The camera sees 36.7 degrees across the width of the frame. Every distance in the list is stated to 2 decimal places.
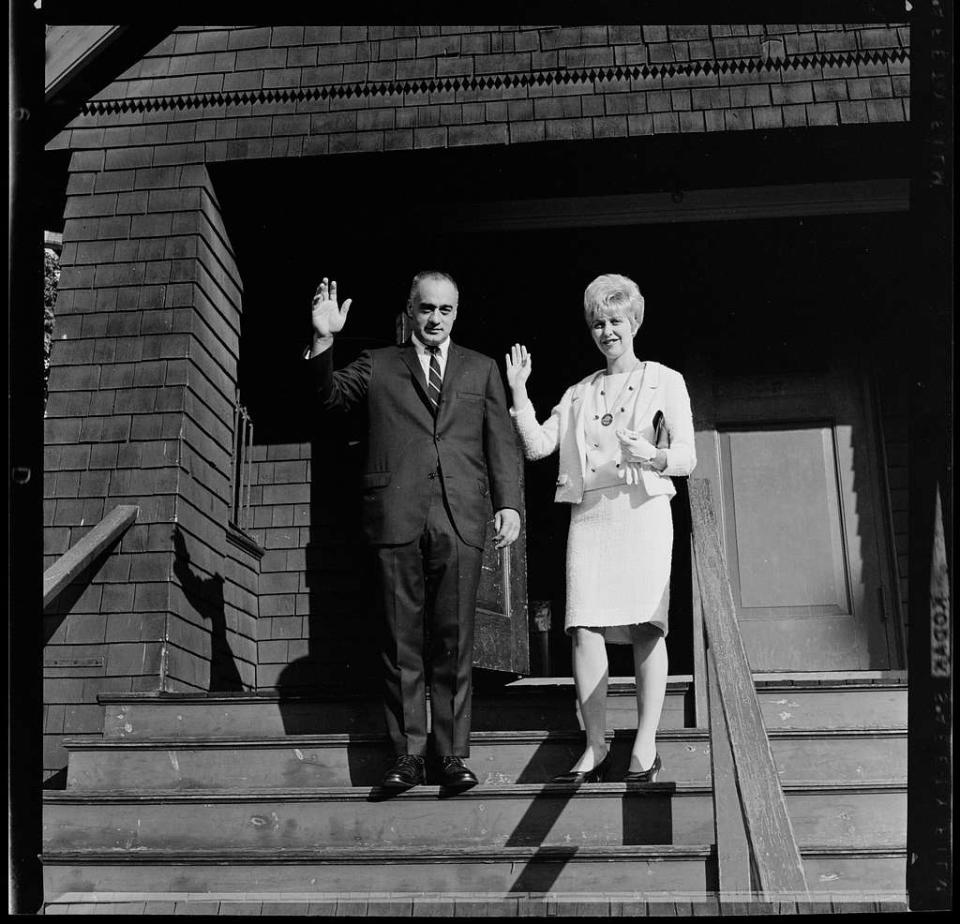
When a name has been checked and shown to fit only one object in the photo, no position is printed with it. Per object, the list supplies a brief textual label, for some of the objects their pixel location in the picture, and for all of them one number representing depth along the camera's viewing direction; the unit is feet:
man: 14.25
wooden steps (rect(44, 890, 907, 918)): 10.85
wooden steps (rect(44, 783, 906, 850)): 13.94
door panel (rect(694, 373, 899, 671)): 23.57
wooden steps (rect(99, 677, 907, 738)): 16.35
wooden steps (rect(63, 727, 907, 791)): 15.10
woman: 14.44
